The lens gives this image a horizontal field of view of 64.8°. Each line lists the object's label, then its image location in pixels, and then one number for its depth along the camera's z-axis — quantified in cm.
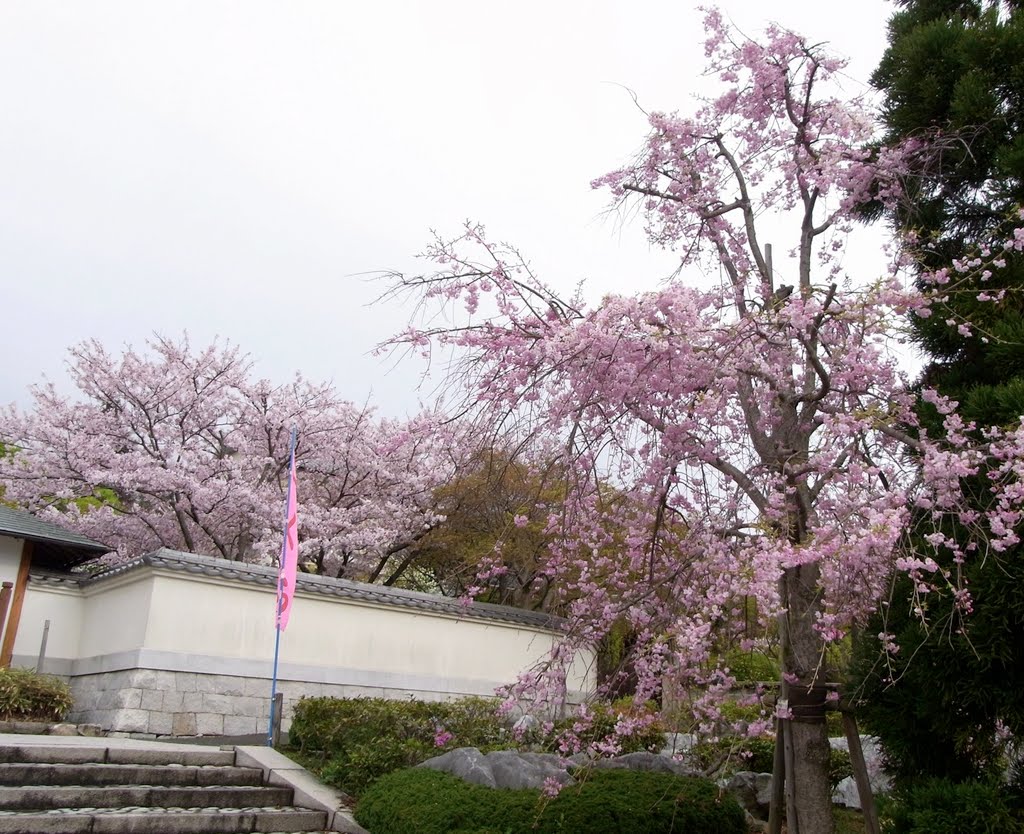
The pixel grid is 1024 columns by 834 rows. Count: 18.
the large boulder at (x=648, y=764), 732
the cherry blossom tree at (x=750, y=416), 439
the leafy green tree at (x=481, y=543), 1367
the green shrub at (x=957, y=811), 340
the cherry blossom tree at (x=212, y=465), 1381
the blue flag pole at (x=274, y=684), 862
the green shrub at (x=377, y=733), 701
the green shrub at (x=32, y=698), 938
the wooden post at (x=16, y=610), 1085
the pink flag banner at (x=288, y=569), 905
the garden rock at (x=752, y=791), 741
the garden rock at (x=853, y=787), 728
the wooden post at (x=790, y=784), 497
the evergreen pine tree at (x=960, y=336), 360
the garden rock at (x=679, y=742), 930
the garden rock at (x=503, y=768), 632
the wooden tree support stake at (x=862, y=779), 489
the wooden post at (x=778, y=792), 535
